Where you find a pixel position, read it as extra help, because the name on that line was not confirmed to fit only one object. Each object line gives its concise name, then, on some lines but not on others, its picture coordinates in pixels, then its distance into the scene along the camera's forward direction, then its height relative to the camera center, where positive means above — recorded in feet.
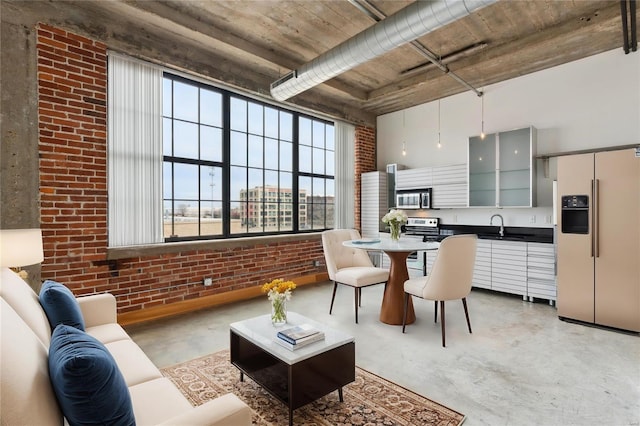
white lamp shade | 7.31 -0.83
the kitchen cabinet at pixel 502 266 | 14.58 -2.61
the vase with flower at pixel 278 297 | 7.48 -1.98
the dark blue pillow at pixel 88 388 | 3.11 -1.74
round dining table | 11.66 -2.73
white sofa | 2.85 -1.82
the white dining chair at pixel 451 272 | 9.77 -1.89
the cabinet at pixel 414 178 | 18.58 +1.92
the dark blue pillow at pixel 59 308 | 6.09 -1.85
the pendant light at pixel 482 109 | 17.27 +5.42
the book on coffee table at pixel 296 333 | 6.61 -2.57
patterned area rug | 6.44 -4.12
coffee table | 6.17 -3.16
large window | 13.55 +2.22
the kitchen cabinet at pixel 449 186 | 17.31 +1.33
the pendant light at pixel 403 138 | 20.83 +4.65
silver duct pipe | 8.78 +5.50
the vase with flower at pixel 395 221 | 12.51 -0.39
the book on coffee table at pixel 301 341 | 6.49 -2.66
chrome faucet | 16.24 -0.62
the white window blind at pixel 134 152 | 11.51 +2.20
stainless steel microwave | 18.49 +0.68
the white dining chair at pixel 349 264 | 12.07 -2.25
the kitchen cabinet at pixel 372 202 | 20.45 +0.57
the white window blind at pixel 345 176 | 20.31 +2.24
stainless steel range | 17.35 -1.33
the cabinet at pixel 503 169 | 15.07 +2.02
